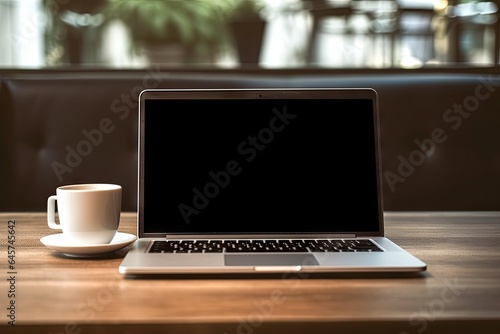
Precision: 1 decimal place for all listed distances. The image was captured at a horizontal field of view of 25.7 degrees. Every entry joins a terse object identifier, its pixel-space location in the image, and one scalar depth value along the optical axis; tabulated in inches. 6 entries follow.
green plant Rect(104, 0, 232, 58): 205.7
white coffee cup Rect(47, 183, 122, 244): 51.7
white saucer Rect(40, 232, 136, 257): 51.3
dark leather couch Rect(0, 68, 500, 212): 74.5
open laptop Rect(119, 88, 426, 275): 54.6
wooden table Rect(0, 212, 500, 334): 43.0
